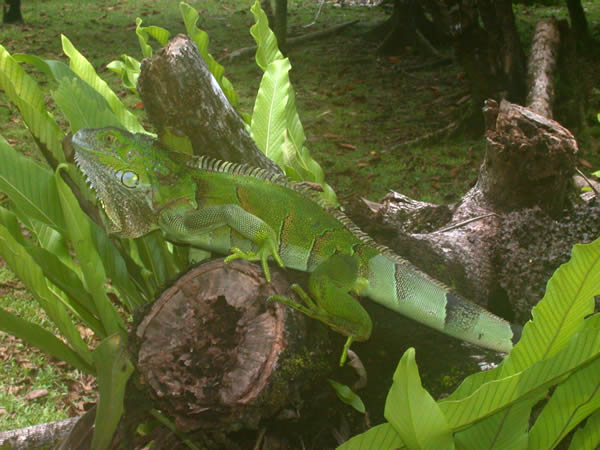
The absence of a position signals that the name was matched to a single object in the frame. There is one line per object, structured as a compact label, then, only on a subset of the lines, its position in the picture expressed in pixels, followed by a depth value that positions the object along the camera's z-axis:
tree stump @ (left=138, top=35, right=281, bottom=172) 1.40
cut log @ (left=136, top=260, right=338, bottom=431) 1.25
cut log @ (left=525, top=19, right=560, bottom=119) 2.20
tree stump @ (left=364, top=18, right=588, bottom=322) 1.53
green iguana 1.29
